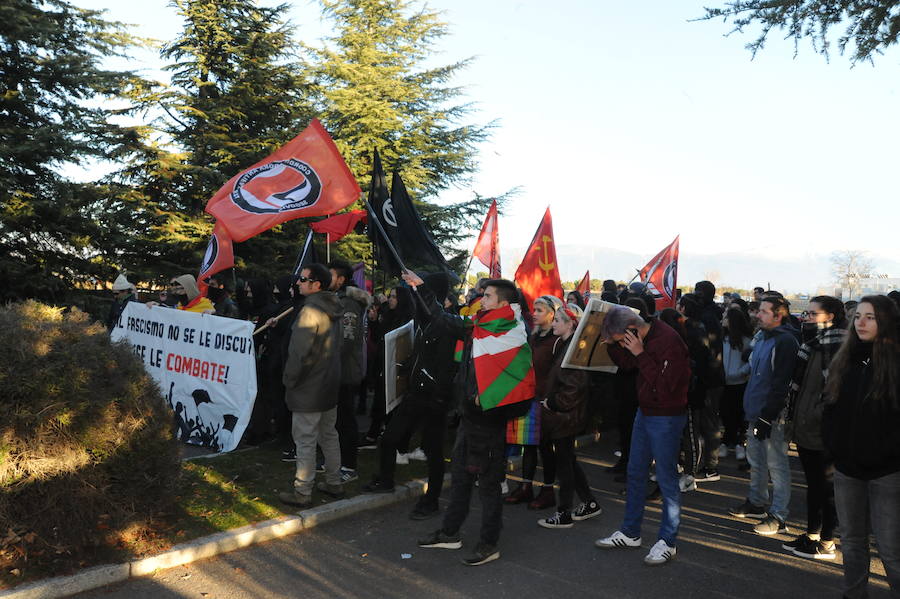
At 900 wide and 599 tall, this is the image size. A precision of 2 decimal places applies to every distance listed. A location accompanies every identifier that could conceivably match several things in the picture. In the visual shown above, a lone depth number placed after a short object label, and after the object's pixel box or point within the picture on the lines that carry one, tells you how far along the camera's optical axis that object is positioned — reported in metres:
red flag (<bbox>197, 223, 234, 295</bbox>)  8.64
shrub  4.21
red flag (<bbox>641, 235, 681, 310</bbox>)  13.77
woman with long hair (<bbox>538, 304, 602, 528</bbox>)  5.86
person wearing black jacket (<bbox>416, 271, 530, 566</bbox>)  5.09
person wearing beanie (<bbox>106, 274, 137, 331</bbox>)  10.19
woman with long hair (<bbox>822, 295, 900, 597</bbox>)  3.81
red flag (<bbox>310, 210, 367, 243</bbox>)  12.31
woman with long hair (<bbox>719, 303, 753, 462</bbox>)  7.99
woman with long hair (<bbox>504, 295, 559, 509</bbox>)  6.36
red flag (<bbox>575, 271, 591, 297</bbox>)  18.02
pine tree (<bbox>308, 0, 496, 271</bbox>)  21.91
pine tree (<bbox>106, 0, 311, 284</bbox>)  17.17
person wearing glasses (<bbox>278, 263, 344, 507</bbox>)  5.75
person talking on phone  5.02
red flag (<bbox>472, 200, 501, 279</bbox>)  12.37
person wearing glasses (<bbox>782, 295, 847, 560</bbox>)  5.17
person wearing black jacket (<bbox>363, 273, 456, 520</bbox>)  5.97
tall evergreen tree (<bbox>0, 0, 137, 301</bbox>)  13.73
